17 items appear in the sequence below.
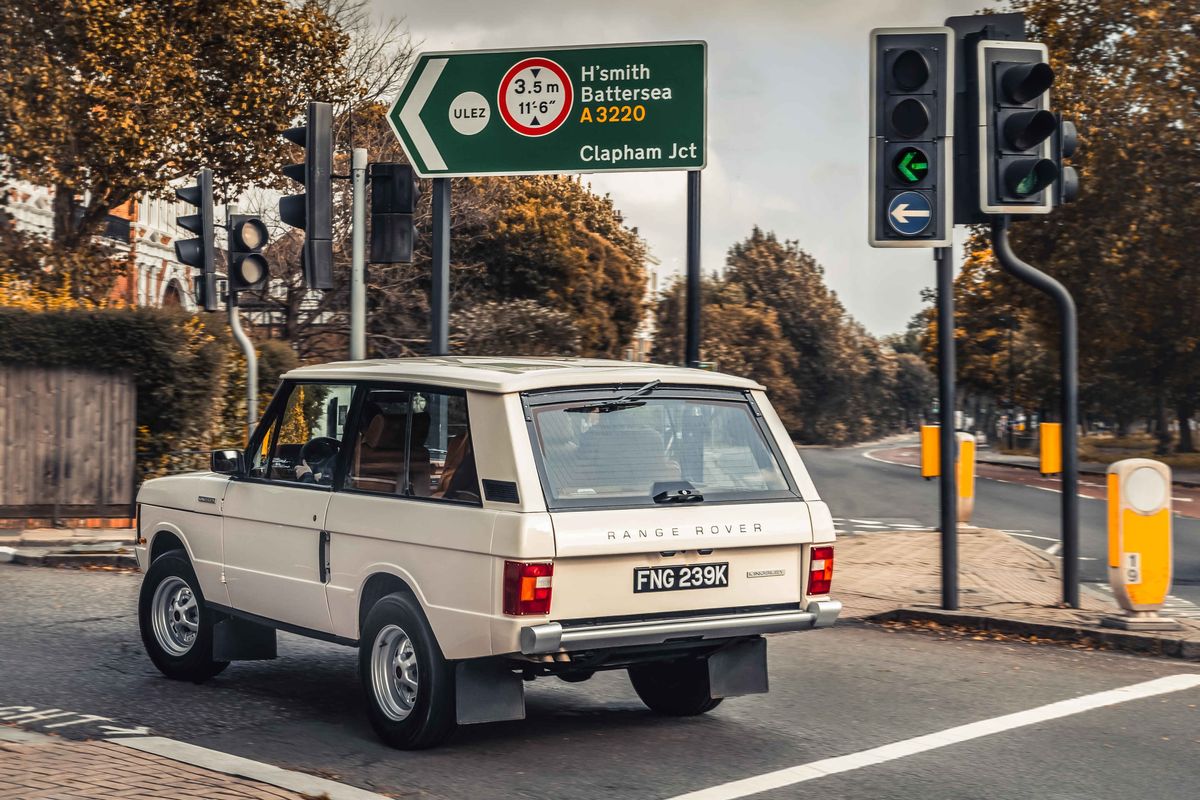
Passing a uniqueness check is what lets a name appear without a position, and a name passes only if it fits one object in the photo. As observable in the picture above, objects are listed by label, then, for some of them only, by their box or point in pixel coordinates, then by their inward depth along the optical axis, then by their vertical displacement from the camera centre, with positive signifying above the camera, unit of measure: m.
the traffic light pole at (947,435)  11.06 -0.08
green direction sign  11.53 +2.42
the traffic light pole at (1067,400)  10.88 +0.18
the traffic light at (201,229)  14.88 +1.90
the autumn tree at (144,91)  25.67 +5.87
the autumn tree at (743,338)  68.19 +4.33
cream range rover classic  6.19 -0.49
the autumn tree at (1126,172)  36.72 +6.31
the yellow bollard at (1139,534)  10.21 -0.74
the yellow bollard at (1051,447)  11.23 -0.17
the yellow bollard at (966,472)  17.50 -0.57
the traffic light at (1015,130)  10.78 +2.14
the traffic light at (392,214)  11.83 +1.64
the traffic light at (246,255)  14.69 +1.62
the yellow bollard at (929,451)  15.62 -0.29
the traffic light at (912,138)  10.98 +2.11
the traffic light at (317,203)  12.07 +1.76
